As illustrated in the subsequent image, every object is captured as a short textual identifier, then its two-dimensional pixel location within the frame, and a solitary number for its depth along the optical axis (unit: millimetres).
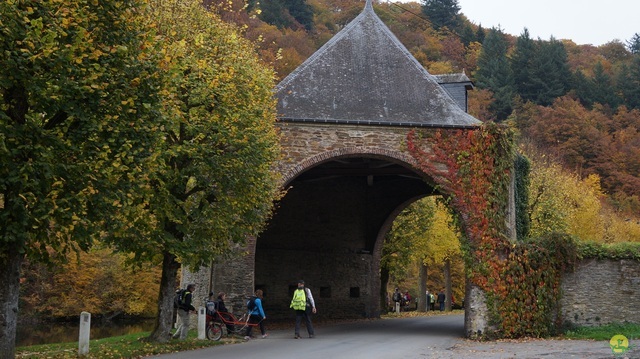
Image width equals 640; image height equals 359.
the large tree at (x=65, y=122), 11164
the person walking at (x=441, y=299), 41956
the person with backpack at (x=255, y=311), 19594
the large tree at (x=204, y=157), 16375
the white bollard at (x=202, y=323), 18438
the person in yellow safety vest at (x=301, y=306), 19219
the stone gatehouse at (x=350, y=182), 20734
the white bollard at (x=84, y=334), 14320
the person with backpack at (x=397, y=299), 39875
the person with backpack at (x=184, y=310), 18344
